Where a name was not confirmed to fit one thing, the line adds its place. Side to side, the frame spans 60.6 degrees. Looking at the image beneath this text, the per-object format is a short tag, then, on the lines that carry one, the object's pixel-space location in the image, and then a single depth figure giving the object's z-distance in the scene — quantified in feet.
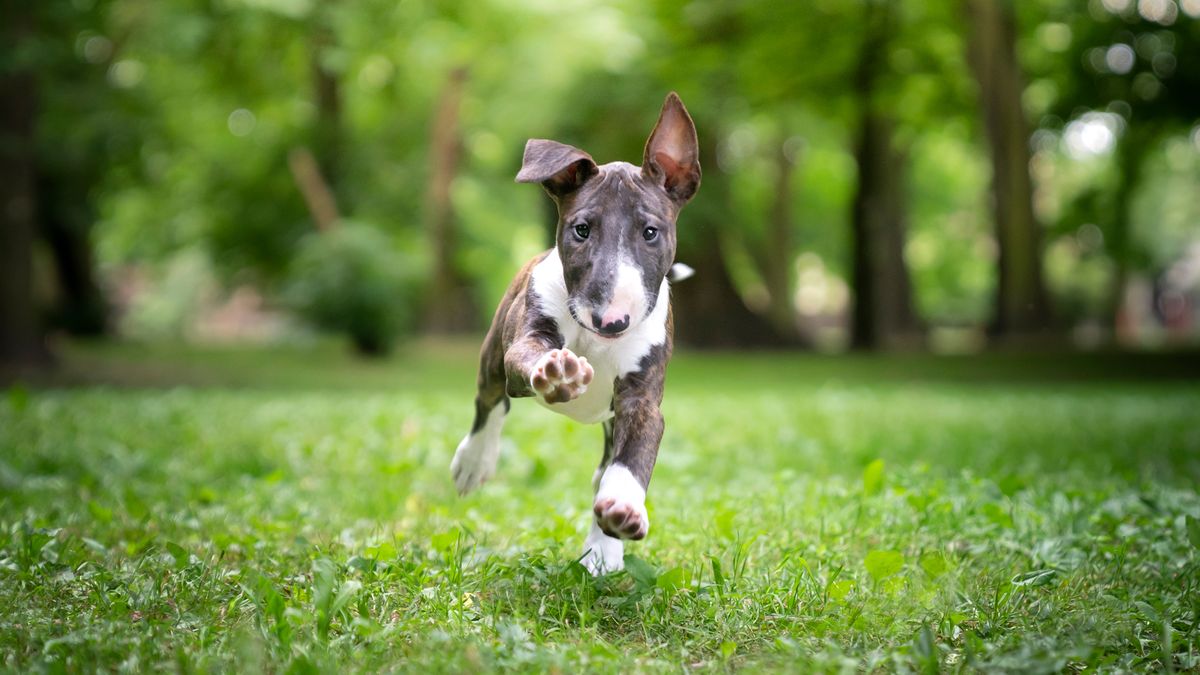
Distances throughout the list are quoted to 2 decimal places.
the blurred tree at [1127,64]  64.75
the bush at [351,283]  58.13
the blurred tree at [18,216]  46.37
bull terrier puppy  10.21
